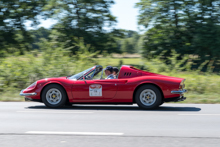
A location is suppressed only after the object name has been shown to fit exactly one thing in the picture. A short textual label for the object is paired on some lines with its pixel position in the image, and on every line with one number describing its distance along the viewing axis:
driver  8.41
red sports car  7.95
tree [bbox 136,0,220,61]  22.83
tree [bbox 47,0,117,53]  24.72
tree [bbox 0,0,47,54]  25.36
